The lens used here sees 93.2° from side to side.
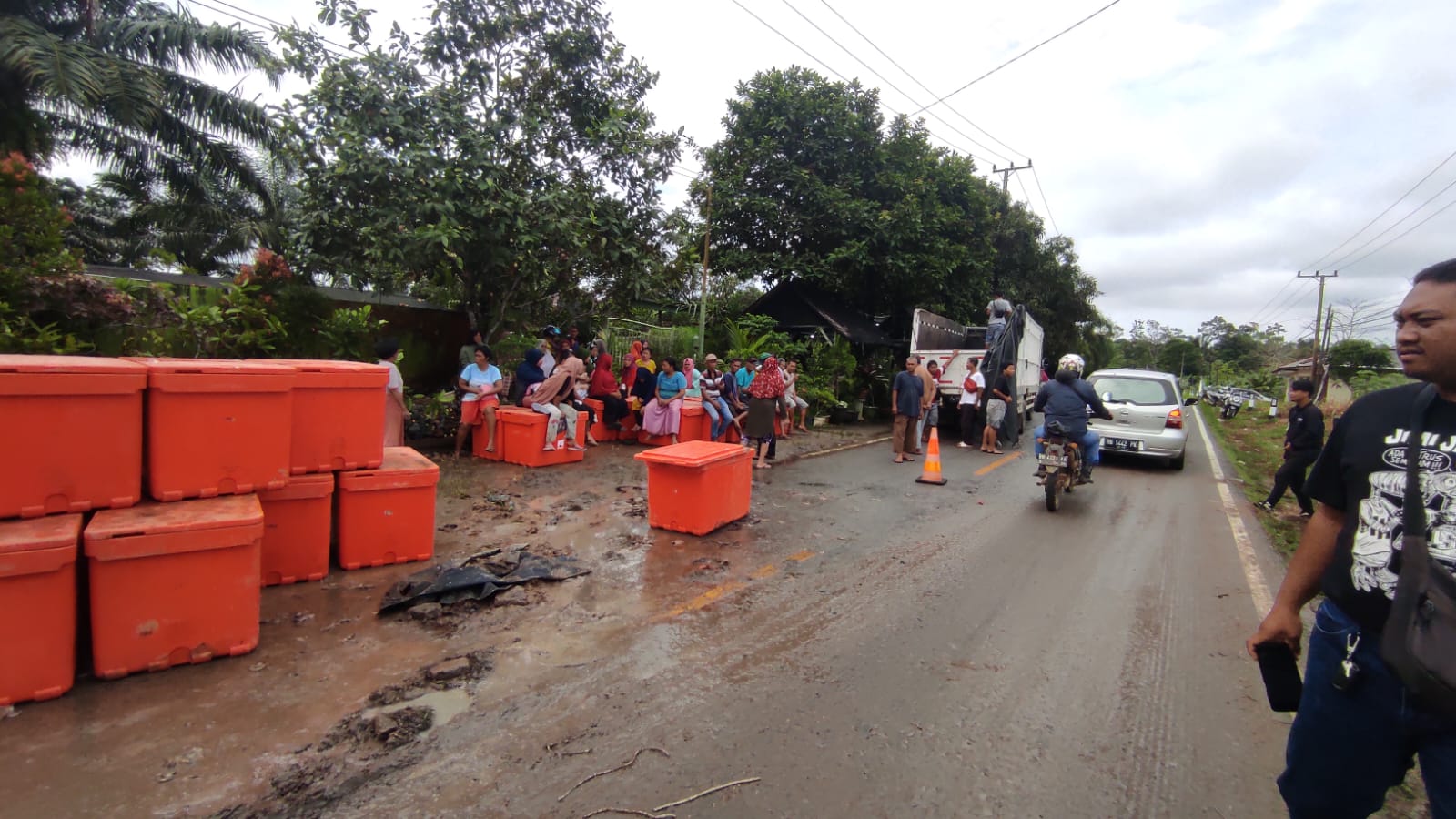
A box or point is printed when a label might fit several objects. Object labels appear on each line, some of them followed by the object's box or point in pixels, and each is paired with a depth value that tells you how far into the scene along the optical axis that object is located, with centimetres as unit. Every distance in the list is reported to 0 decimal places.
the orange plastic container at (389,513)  490
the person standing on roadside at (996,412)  1293
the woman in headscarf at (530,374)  974
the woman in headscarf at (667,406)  1102
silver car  1098
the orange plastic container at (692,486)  622
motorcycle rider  805
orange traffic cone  940
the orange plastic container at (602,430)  1136
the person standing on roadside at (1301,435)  751
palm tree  1184
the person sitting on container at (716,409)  1017
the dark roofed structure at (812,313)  1891
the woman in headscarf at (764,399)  946
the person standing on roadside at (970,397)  1316
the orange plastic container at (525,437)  900
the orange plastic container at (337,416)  450
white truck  1449
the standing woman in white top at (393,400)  688
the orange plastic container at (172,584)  328
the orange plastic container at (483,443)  930
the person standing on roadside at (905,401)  1104
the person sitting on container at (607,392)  1105
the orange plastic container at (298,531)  447
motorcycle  791
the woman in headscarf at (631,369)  1180
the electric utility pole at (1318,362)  3281
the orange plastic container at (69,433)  324
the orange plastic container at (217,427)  371
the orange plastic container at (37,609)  301
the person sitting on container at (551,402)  912
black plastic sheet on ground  446
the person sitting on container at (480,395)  925
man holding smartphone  176
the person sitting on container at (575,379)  945
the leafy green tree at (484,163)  879
